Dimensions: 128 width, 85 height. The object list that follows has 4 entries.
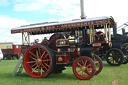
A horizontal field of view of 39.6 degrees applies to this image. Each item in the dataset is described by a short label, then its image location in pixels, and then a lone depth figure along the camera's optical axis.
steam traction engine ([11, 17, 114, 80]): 6.63
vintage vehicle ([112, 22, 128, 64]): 12.48
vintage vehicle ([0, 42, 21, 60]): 24.25
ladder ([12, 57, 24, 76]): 7.69
